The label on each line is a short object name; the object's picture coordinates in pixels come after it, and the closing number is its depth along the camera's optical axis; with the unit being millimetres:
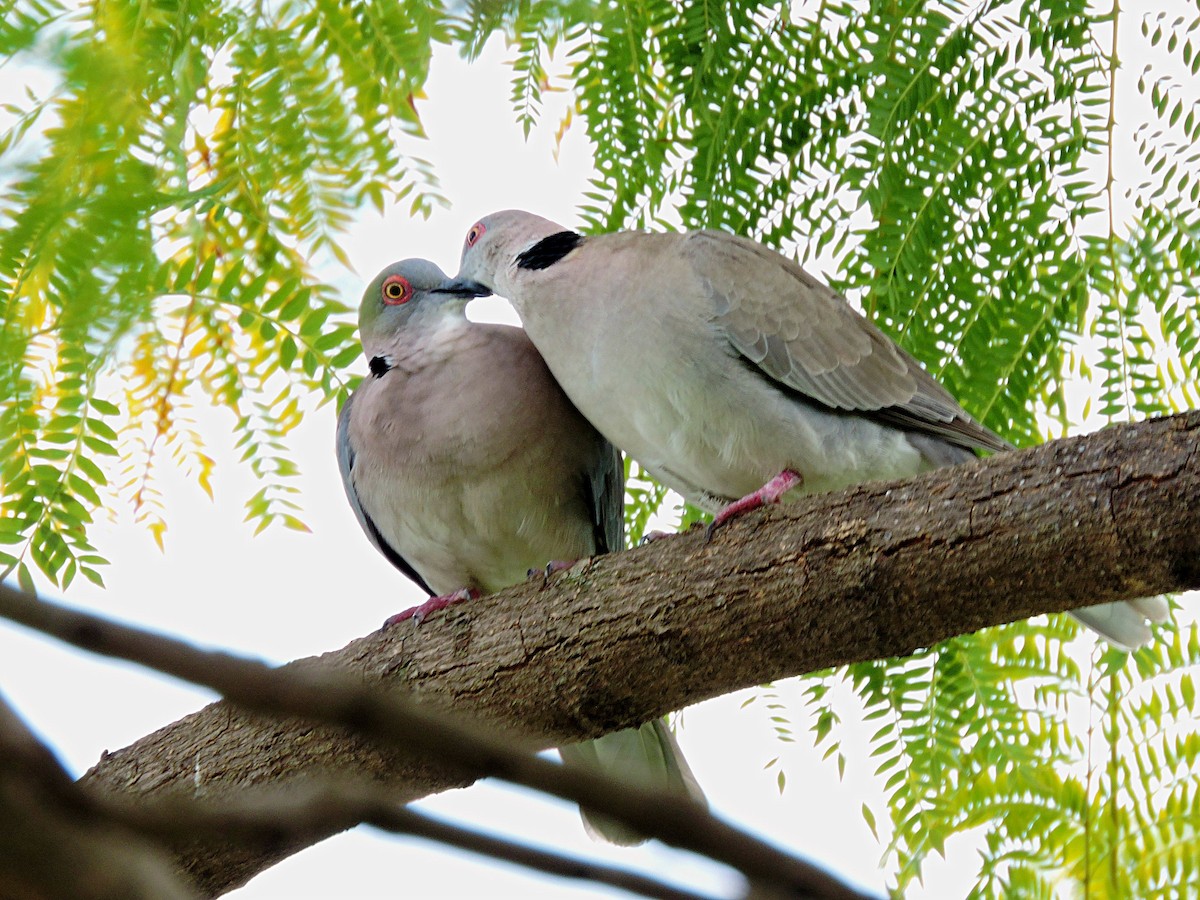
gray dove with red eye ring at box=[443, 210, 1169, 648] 6301
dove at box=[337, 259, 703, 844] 6345
